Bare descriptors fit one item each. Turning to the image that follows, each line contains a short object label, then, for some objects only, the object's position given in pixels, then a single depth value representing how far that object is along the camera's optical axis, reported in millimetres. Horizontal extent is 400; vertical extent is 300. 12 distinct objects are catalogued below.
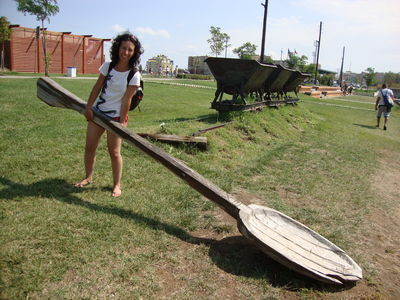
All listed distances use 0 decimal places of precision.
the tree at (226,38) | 61062
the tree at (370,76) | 91625
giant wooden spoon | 2633
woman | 3467
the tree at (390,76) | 103906
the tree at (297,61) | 71562
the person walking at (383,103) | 14008
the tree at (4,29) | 29069
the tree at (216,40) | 61281
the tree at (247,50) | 69438
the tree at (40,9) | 27969
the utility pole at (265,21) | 15758
